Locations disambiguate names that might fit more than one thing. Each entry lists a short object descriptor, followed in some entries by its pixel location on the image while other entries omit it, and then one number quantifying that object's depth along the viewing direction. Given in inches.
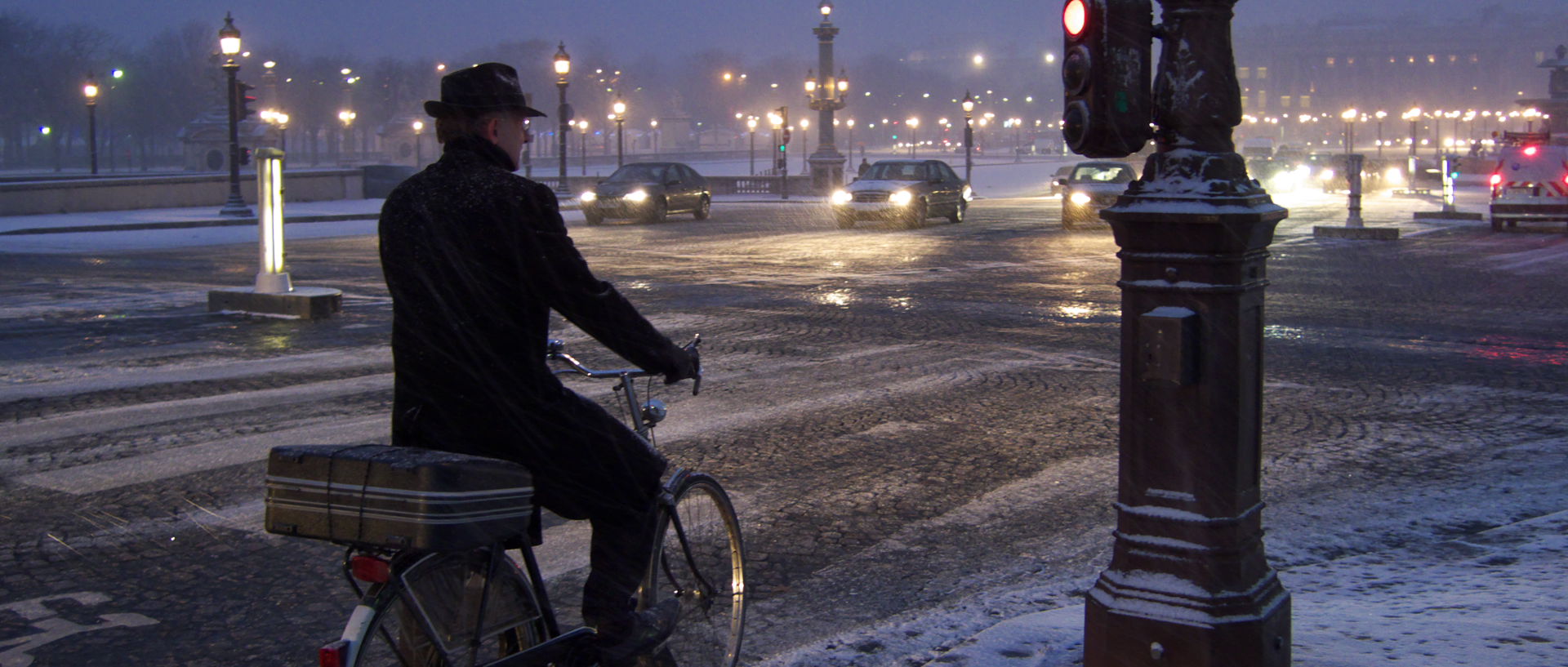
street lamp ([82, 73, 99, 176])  1843.0
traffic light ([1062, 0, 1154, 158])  141.6
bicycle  108.7
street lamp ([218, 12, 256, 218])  1240.8
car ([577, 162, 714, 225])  1226.0
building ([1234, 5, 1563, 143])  7283.5
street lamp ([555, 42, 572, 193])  1596.9
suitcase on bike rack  108.7
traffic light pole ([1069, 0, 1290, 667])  138.7
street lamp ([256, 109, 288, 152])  2221.9
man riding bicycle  123.0
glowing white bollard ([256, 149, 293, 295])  517.3
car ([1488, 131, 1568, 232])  1034.7
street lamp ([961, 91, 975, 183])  2117.7
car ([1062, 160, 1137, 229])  1052.5
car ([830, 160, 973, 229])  1133.7
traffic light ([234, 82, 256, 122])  1268.5
